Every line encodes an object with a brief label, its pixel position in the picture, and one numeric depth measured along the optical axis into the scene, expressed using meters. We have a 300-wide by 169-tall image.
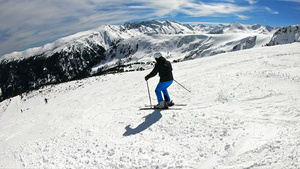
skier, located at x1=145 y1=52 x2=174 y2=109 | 8.64
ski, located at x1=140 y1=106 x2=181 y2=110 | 9.16
